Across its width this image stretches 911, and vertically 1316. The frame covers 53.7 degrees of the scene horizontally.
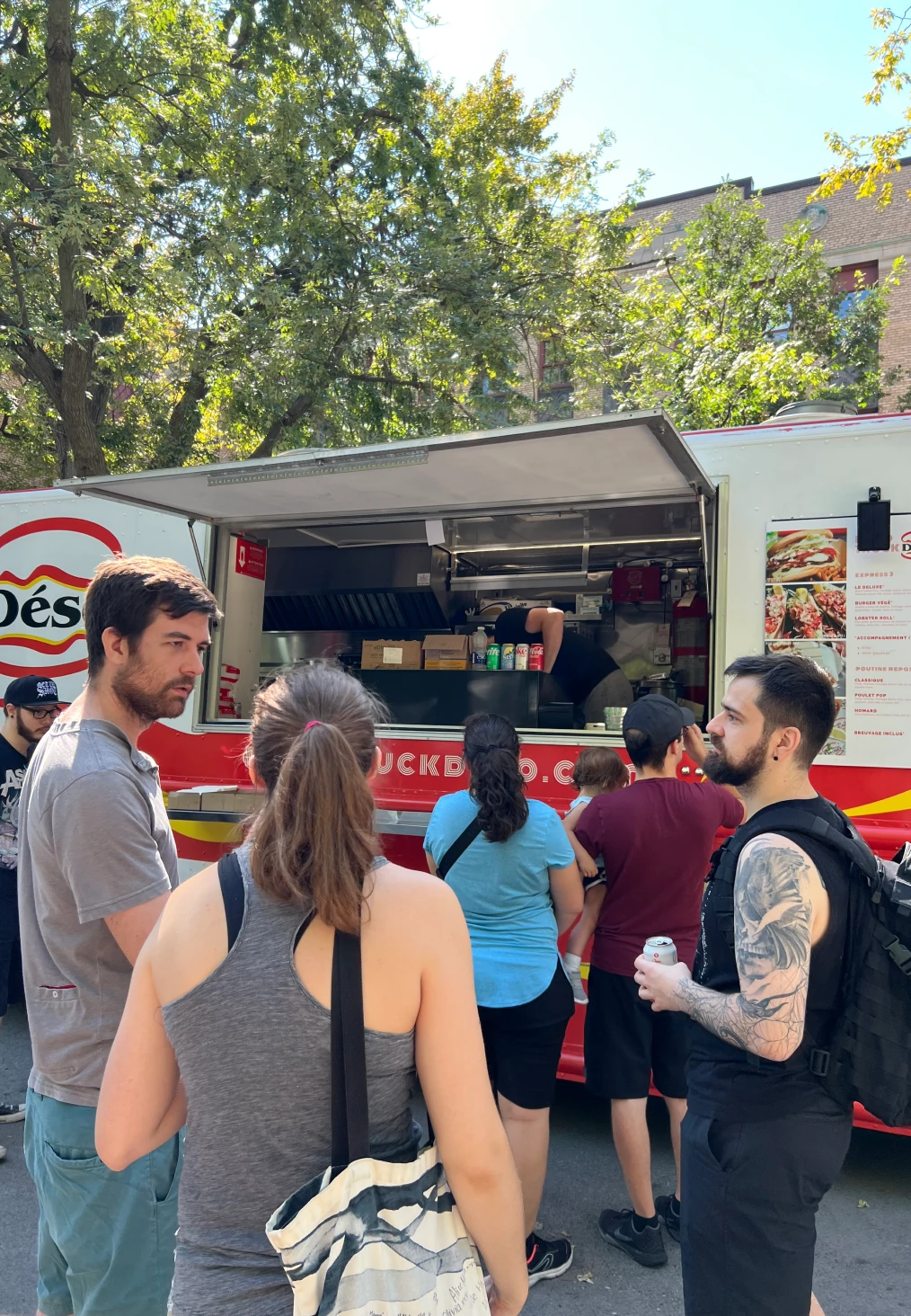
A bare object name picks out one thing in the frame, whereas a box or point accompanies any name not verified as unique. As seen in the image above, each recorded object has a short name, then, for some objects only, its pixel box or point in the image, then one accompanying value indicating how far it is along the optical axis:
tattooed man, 1.81
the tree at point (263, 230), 9.33
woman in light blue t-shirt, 3.00
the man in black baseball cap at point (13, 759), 4.09
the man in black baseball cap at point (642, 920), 3.18
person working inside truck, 5.47
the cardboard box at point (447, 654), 5.20
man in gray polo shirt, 1.67
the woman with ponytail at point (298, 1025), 1.22
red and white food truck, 3.62
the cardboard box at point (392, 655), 5.26
